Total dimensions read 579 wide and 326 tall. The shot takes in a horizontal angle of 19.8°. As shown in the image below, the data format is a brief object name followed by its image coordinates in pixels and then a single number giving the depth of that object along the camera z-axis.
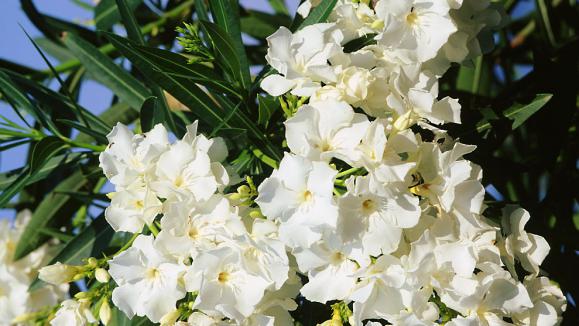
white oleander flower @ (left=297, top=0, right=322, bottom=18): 1.06
